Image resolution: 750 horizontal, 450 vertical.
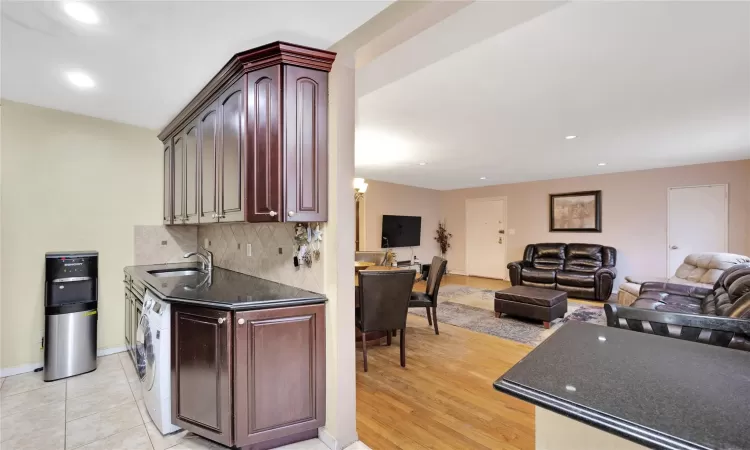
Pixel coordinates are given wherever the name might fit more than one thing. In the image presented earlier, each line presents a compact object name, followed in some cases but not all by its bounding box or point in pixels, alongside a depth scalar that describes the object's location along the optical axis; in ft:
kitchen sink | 10.19
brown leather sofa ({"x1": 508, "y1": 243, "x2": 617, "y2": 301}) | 18.54
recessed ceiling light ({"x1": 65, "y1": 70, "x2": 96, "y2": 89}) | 7.36
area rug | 12.88
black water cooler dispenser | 8.89
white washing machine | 6.49
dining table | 11.79
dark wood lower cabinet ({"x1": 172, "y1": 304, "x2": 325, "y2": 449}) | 5.89
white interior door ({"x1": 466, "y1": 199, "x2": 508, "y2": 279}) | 25.99
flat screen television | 24.09
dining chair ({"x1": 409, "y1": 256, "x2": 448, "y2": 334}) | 12.21
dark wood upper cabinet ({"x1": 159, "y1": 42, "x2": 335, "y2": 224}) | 6.10
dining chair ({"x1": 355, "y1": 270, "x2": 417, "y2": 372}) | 9.27
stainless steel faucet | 10.38
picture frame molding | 21.40
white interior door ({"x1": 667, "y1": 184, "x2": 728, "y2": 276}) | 17.60
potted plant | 29.12
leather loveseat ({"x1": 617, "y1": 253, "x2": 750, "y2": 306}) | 13.73
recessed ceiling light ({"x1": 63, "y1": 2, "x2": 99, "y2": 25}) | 5.07
